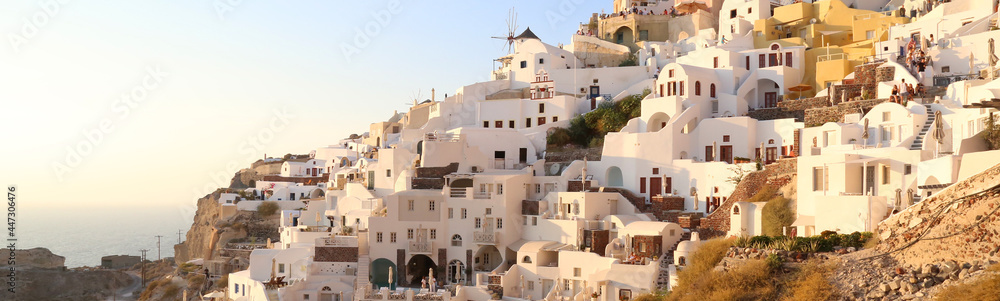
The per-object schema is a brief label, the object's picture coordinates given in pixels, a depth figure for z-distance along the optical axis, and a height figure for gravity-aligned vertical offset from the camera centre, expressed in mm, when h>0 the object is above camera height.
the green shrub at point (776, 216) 31438 -1624
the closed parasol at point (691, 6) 60891 +10010
